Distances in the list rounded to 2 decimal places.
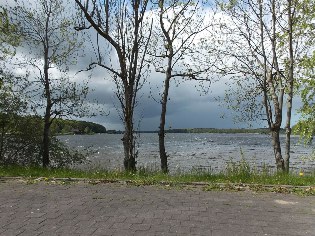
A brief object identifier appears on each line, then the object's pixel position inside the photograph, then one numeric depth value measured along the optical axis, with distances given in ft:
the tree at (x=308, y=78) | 30.93
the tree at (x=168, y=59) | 35.56
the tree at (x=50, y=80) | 47.95
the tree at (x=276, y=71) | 32.26
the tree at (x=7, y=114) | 42.15
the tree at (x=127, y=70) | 28.30
